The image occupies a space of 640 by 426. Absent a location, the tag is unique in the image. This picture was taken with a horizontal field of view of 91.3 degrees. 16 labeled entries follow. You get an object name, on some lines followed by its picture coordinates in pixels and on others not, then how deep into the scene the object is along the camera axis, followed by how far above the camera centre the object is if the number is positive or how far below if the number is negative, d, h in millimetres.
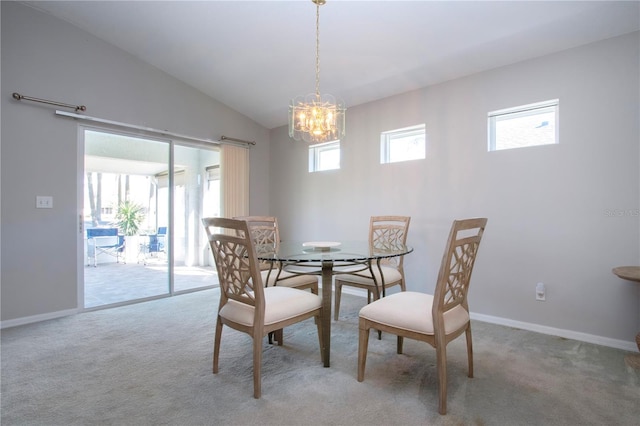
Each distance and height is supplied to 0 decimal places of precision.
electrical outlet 2686 -671
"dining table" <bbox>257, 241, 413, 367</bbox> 1931 -273
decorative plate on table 2408 -254
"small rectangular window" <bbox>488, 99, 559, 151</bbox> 2735 +812
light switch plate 3038 +114
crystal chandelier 2512 +793
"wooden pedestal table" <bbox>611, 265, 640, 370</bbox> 1937 -385
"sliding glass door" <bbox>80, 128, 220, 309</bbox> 3516 -30
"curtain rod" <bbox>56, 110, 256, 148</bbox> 3235 +1017
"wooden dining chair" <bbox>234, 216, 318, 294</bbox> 2564 -481
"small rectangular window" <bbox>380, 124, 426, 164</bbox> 3532 +819
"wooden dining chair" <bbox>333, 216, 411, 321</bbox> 2645 -503
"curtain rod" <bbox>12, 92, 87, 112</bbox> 2875 +1087
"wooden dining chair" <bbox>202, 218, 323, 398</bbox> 1728 -524
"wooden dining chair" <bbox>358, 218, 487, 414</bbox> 1585 -549
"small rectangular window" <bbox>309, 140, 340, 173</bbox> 4379 +833
